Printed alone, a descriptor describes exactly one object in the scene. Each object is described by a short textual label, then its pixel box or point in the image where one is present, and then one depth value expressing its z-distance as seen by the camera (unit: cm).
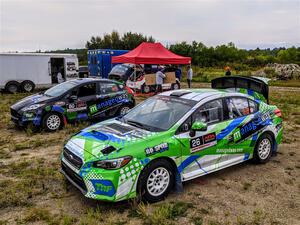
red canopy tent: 1640
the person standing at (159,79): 1684
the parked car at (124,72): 1736
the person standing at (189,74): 1967
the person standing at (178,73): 1888
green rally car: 394
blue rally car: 823
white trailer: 1717
